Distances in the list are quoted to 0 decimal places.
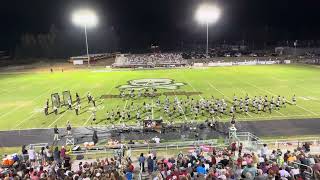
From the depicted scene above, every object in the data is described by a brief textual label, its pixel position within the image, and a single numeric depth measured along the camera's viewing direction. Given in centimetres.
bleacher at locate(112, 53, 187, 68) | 7069
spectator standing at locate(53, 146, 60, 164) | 1702
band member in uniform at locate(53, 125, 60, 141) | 2288
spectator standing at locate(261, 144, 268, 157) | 1551
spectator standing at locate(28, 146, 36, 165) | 1744
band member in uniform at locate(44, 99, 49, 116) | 3034
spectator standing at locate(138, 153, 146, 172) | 1522
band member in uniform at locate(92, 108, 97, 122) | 2819
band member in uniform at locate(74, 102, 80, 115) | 3042
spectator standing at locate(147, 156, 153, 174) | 1481
